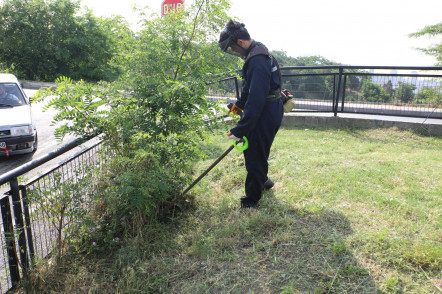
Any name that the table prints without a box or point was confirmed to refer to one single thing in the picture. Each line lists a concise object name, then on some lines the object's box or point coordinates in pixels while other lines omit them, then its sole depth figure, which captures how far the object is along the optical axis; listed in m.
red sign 3.58
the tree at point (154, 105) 3.04
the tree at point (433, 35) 11.70
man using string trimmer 3.39
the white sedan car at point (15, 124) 6.15
